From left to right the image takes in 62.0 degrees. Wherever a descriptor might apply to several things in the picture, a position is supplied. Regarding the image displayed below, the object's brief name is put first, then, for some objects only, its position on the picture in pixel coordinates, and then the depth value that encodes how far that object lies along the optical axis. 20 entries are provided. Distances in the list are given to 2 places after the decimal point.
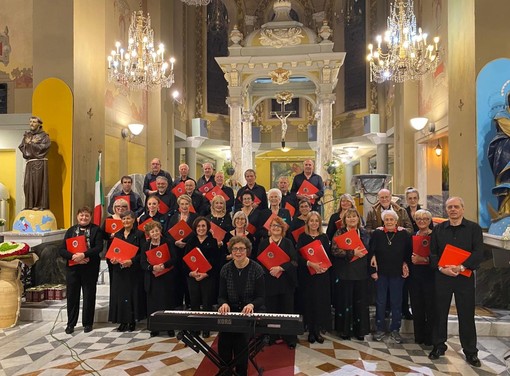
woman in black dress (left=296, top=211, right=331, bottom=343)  4.67
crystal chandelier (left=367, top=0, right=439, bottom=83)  8.05
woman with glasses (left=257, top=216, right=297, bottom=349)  4.40
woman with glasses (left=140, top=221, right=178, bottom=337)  4.80
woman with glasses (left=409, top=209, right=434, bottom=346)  4.60
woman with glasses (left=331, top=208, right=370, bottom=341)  4.70
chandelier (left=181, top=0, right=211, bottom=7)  9.06
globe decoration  6.60
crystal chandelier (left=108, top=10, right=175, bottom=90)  8.56
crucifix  18.03
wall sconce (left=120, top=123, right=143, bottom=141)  10.71
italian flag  7.55
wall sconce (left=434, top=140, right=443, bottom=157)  10.63
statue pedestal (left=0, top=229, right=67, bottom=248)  6.40
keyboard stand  3.43
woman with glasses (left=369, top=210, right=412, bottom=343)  4.63
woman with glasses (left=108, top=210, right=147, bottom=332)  5.06
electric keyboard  3.18
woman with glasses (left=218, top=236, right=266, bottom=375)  3.63
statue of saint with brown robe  6.71
